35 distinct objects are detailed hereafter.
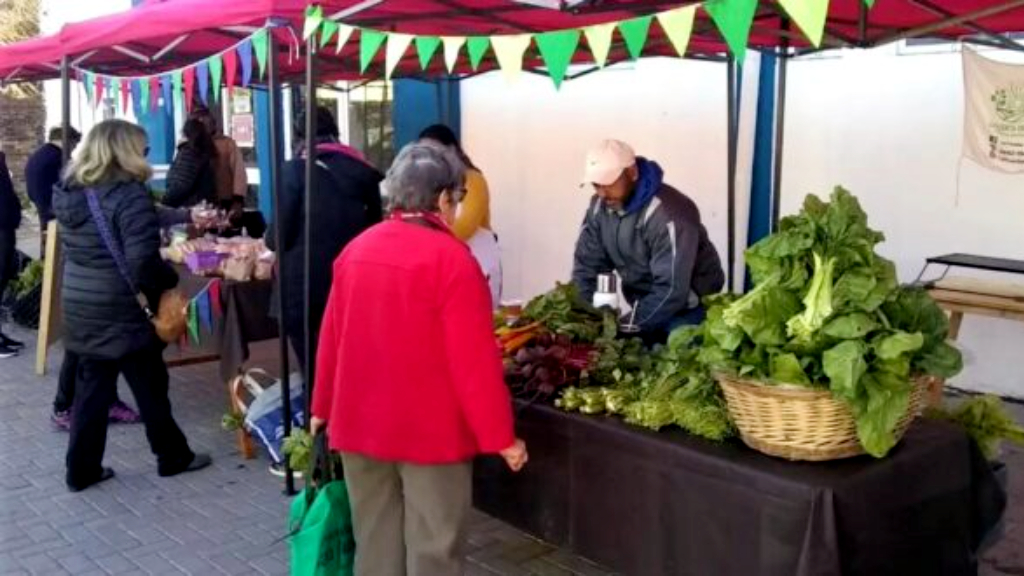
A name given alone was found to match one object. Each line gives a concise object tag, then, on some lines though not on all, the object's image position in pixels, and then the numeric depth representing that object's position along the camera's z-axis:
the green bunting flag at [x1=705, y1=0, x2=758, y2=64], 2.68
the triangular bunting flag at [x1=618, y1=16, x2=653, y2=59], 3.16
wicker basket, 2.57
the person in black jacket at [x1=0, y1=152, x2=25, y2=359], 7.96
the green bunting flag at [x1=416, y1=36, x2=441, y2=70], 3.90
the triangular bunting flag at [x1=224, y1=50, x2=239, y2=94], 4.71
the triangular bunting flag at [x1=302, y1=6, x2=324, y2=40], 3.88
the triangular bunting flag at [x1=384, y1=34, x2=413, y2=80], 3.81
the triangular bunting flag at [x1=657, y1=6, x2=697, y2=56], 2.92
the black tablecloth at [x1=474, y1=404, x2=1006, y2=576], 2.57
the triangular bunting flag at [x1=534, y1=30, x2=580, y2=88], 3.39
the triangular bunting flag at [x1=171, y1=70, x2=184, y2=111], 5.38
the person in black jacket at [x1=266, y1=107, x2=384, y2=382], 4.67
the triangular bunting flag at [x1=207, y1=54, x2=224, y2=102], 4.86
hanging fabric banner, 5.61
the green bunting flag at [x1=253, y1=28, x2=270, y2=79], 4.26
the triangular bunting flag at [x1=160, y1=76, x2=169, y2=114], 5.75
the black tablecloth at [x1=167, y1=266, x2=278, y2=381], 5.57
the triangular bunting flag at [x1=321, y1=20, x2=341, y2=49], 3.92
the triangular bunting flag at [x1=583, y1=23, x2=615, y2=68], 3.26
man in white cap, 3.92
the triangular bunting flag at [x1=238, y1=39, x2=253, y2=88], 4.50
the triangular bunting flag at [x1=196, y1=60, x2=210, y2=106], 5.12
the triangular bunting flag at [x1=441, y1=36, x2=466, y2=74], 3.79
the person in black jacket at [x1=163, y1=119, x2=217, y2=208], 8.08
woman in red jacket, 2.78
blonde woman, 4.52
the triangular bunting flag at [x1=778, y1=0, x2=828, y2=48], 2.43
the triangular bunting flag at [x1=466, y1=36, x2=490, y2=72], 3.78
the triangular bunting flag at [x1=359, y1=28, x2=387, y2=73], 3.96
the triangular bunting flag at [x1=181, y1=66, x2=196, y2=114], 5.34
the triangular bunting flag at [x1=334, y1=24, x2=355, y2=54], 3.93
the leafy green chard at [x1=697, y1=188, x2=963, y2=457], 2.52
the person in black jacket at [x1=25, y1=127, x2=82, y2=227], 7.58
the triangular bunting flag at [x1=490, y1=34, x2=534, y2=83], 3.54
